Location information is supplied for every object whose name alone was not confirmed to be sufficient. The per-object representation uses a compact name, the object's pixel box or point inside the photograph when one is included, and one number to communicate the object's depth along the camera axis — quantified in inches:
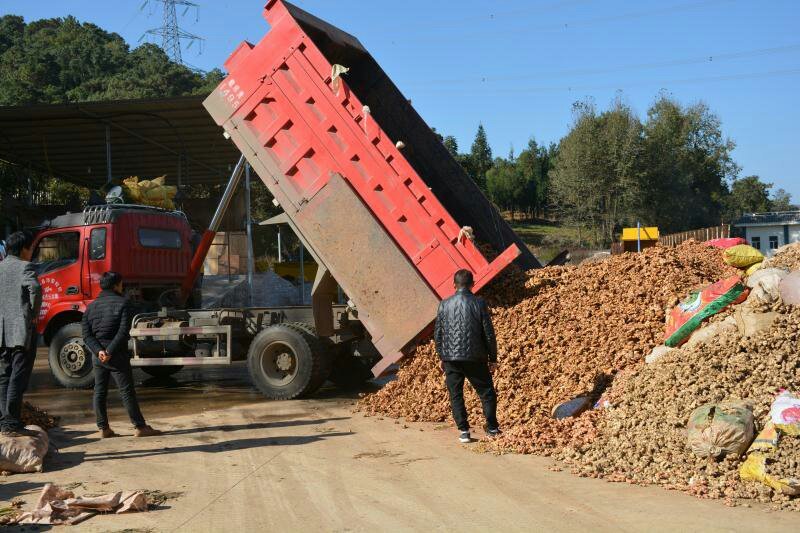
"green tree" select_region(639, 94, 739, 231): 1696.6
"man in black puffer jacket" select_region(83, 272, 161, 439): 269.3
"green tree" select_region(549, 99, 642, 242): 1647.4
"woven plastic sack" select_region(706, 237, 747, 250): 394.5
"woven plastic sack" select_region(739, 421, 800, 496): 180.3
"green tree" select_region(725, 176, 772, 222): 2809.3
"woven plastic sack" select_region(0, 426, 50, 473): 219.1
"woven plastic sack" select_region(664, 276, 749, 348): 257.8
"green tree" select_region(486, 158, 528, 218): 2534.4
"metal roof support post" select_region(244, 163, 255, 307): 602.5
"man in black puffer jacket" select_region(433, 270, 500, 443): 253.0
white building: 1989.4
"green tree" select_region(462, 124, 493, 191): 2692.7
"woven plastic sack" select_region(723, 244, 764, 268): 300.0
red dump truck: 301.9
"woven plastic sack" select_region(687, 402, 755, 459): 194.5
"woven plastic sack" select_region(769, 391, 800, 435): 191.8
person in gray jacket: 238.8
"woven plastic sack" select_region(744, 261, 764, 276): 280.5
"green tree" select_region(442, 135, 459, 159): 2125.4
